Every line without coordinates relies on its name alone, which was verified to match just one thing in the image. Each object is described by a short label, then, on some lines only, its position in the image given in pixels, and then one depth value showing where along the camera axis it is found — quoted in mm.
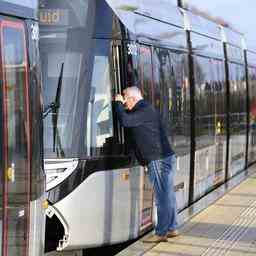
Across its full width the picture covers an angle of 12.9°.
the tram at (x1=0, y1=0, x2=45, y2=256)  8256
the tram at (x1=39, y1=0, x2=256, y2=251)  11637
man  12450
